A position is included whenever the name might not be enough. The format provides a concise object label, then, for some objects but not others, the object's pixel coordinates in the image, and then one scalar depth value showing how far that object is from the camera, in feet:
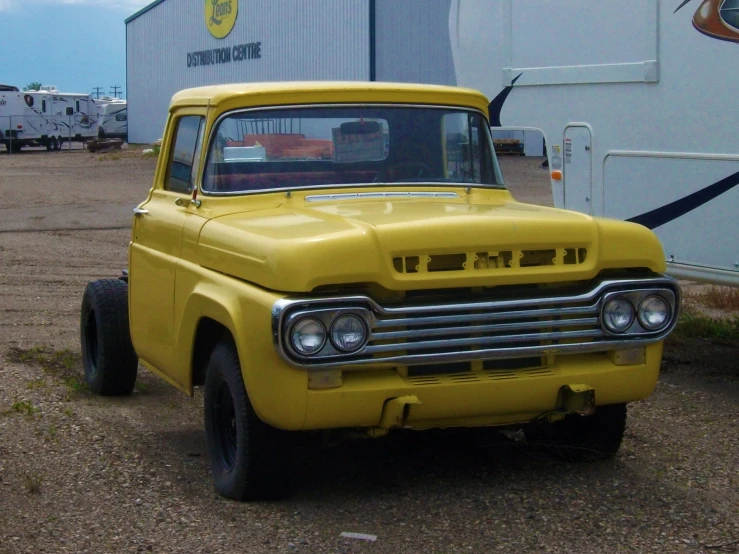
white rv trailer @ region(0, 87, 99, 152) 146.20
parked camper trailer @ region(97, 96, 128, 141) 166.50
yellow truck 14.37
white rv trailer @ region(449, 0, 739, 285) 22.13
